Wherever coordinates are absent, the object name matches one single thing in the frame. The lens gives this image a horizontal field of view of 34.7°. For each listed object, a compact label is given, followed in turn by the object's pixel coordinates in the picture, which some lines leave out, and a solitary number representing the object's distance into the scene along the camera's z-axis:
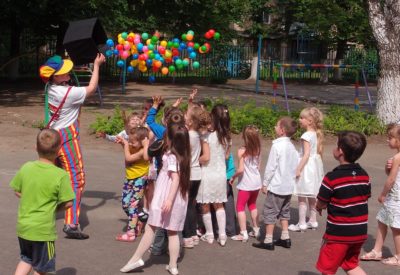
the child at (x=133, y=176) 6.52
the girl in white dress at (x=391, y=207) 5.83
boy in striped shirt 4.88
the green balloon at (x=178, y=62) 10.45
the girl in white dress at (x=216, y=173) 6.42
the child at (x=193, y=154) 6.06
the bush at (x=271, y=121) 13.42
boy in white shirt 6.43
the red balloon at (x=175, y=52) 10.42
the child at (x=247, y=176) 6.67
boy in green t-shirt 4.48
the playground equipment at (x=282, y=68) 18.10
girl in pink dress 5.39
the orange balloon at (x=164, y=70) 9.95
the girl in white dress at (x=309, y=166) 7.11
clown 6.50
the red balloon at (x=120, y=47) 10.26
